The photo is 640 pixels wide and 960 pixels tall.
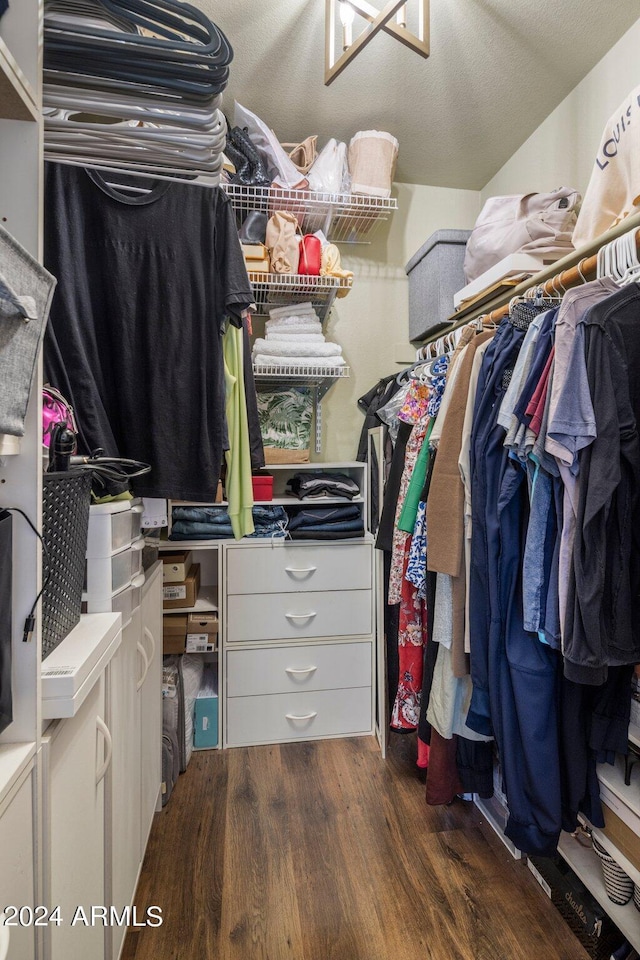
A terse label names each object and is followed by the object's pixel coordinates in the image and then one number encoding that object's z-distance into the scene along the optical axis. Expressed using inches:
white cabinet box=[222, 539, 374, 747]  76.2
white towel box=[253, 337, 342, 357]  73.8
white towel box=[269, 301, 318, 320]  77.2
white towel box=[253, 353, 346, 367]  73.3
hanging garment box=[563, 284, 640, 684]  34.3
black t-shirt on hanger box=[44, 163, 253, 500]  36.8
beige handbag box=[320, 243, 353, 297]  73.4
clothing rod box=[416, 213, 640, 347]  42.1
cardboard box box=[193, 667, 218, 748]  75.3
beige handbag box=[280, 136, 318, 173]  73.6
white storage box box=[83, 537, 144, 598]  36.3
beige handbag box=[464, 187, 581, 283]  57.6
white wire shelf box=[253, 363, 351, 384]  73.9
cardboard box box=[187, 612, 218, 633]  76.0
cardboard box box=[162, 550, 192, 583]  74.9
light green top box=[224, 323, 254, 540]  45.1
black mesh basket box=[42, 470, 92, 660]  26.4
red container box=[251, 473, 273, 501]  76.9
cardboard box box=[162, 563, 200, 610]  75.2
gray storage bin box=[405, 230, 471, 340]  78.0
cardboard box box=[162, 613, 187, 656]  75.0
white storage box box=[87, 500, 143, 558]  36.4
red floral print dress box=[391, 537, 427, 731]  62.5
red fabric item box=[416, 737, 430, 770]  59.9
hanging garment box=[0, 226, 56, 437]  18.2
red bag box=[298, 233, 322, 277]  72.4
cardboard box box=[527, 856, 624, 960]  43.7
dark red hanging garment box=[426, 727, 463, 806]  53.3
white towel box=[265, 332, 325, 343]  75.4
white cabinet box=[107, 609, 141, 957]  37.5
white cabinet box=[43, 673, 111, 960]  25.2
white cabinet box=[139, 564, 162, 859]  51.6
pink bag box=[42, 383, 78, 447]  29.7
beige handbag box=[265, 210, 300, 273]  71.0
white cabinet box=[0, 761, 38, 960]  20.2
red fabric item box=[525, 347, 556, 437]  38.4
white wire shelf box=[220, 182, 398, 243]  71.3
